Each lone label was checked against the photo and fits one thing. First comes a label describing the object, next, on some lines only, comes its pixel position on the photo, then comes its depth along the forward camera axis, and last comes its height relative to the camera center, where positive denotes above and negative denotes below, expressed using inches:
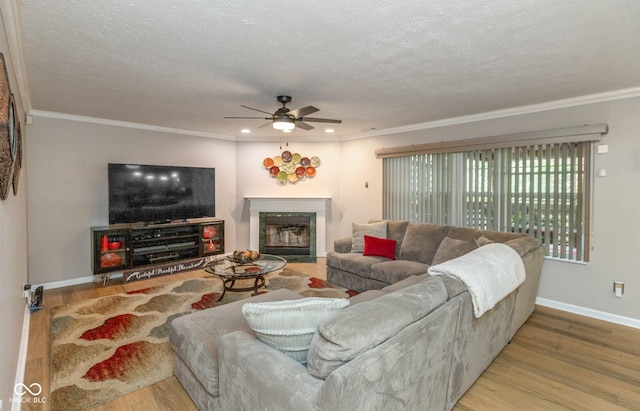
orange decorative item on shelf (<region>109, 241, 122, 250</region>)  182.4 -26.0
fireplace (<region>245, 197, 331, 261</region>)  242.8 -9.7
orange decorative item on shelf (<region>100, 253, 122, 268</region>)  179.5 -34.6
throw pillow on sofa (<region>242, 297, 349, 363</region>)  60.2 -23.5
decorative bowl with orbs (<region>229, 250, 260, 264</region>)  153.3 -28.0
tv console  179.9 -27.5
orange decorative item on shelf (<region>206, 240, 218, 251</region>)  221.9 -32.5
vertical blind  144.9 +5.8
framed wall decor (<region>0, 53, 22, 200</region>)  60.2 +12.7
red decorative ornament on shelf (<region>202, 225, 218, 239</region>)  219.9 -21.9
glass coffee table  143.0 -33.1
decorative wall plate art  250.2 +27.7
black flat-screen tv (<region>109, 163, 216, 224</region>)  188.1 +4.9
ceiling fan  133.0 +36.2
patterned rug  89.3 -50.9
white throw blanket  79.4 -19.8
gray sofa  50.4 -31.0
